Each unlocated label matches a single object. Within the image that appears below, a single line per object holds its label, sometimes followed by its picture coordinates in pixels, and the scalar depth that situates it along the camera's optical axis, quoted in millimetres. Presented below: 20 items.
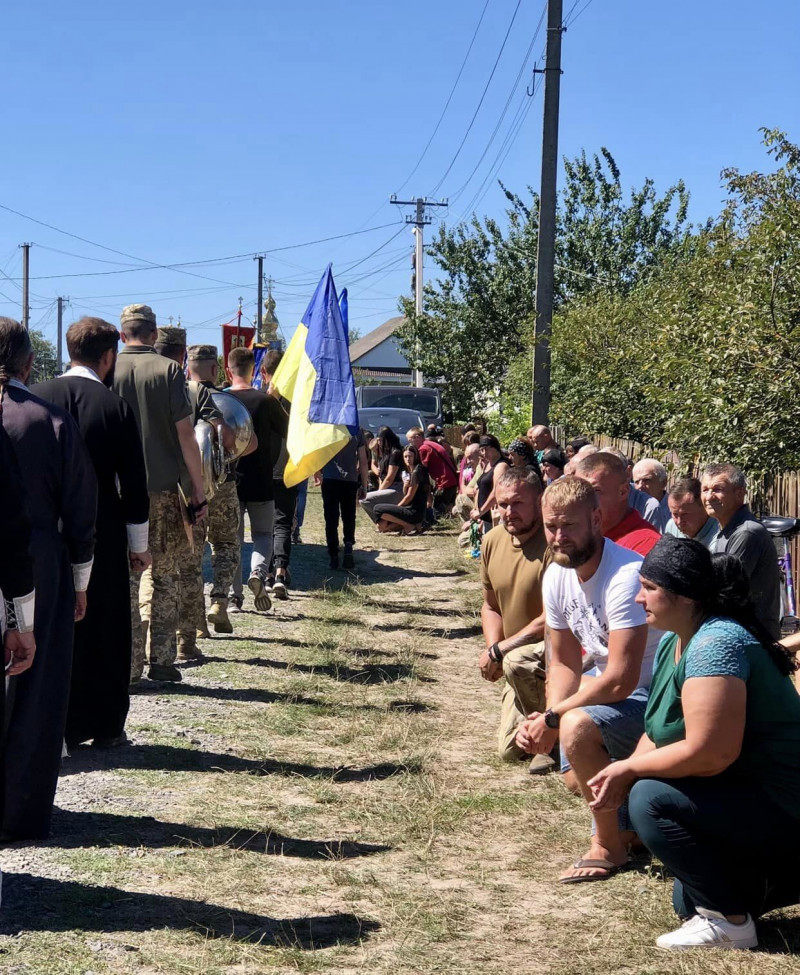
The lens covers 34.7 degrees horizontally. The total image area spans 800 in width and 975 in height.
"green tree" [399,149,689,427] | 32250
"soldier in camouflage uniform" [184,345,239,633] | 9312
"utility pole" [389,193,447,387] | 46938
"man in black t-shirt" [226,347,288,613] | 10391
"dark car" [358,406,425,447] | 24623
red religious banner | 28478
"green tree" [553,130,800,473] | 8969
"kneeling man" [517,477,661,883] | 4957
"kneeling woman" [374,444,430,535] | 18984
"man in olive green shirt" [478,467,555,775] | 6379
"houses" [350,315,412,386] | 94125
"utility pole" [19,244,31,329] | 79188
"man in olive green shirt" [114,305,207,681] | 7359
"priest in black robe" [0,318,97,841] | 4891
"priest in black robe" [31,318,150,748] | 5984
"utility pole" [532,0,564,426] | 16109
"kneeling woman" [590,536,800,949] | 4027
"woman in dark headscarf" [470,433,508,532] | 14727
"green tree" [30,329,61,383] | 124938
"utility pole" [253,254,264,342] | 80100
